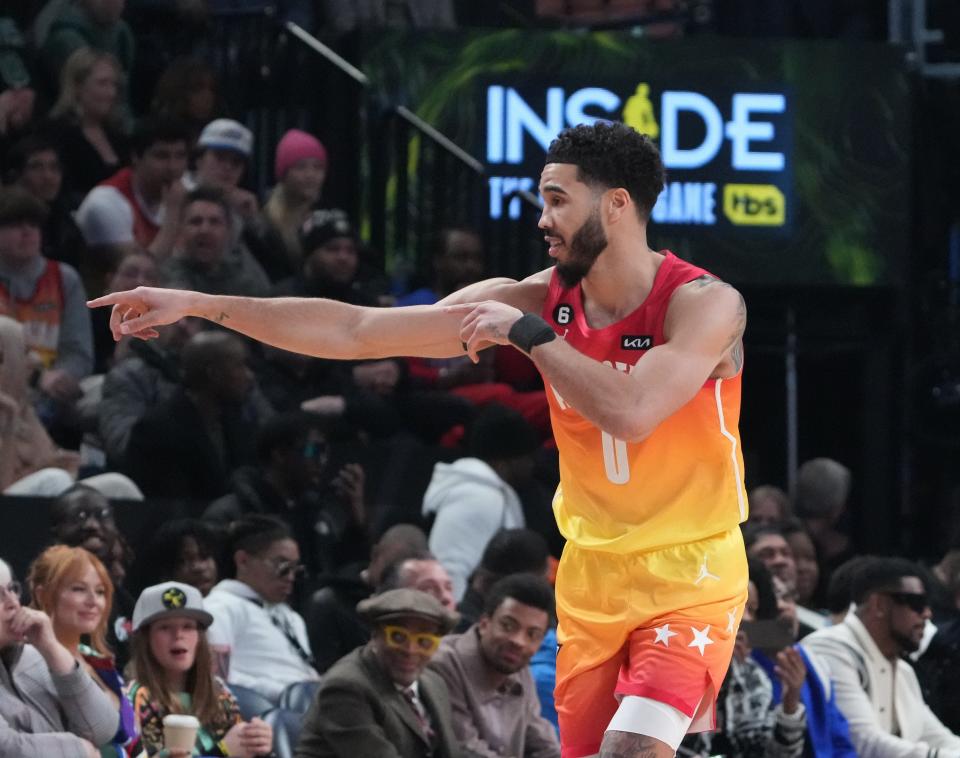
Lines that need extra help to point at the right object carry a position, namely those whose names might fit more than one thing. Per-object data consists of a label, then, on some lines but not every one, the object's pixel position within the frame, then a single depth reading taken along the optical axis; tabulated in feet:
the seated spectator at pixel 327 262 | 72.87
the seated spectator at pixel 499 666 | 54.08
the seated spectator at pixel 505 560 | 59.71
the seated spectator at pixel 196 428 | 61.30
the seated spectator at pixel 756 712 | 57.51
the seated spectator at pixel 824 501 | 78.96
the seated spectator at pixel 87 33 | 77.58
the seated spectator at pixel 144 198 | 70.57
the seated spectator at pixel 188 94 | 78.81
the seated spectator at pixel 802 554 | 71.49
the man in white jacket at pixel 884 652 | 61.09
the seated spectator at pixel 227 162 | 74.25
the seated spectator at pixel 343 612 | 59.25
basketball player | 32.80
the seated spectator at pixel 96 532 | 52.90
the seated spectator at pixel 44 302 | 64.52
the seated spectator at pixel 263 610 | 55.10
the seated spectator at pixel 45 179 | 70.72
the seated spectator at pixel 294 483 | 61.91
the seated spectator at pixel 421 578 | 56.74
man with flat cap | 49.65
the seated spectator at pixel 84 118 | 74.37
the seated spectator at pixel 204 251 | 67.75
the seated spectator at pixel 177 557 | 55.41
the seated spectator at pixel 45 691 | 45.09
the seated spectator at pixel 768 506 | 74.36
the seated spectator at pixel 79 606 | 47.80
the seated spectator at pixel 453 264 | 78.20
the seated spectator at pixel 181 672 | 49.11
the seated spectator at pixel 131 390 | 61.81
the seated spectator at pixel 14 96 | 73.95
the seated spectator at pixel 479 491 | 64.83
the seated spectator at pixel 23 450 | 58.69
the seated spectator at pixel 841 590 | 65.65
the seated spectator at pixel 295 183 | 77.85
